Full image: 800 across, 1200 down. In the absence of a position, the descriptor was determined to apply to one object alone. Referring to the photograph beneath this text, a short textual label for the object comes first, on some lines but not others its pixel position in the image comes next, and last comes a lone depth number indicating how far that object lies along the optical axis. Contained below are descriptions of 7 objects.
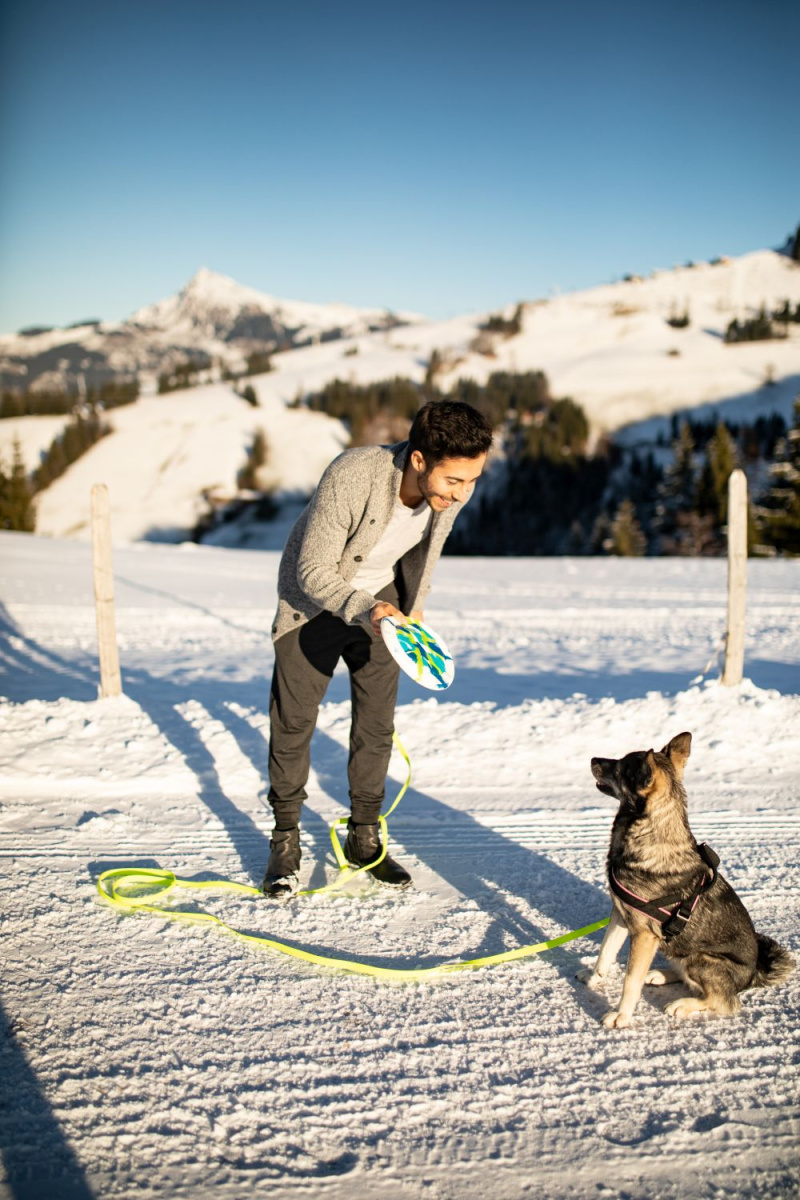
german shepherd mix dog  2.69
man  3.22
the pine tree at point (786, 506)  38.59
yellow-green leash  3.06
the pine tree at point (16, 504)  51.97
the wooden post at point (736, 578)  6.45
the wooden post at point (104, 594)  6.23
